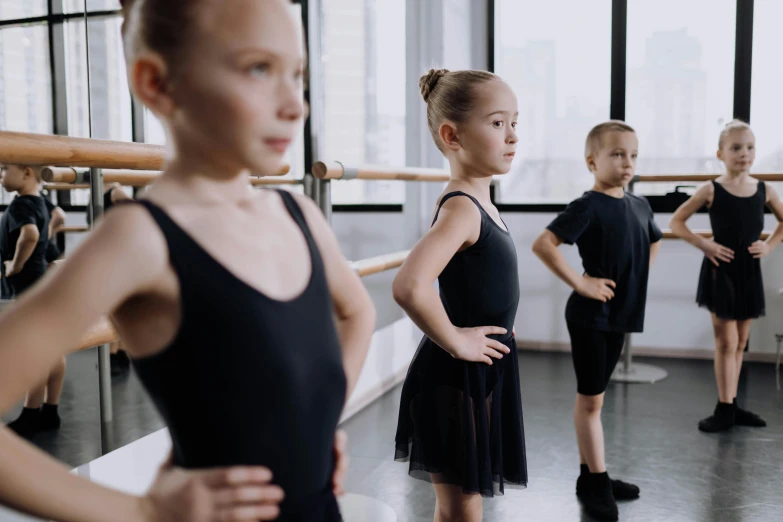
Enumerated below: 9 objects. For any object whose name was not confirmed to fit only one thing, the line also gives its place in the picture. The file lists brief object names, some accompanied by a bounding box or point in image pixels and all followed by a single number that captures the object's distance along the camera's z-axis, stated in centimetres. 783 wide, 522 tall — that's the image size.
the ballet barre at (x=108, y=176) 167
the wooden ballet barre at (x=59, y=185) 241
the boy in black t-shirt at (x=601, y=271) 208
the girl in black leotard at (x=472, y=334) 135
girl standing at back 292
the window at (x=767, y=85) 407
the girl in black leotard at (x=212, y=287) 54
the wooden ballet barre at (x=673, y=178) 366
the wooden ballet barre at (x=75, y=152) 113
